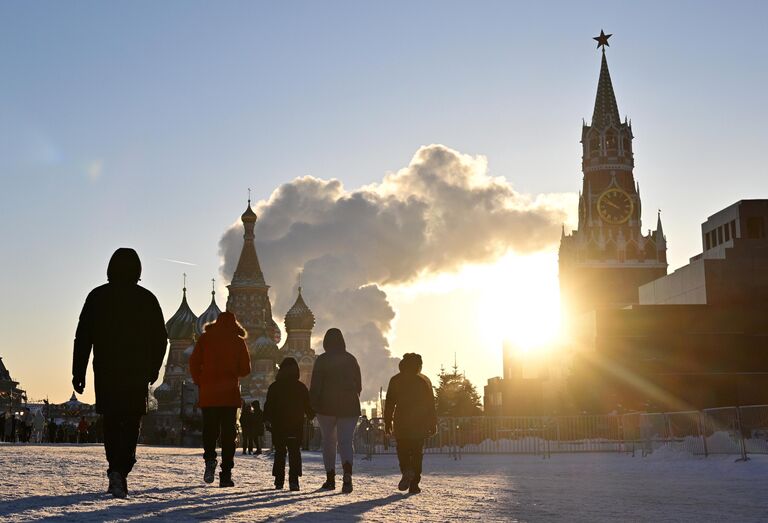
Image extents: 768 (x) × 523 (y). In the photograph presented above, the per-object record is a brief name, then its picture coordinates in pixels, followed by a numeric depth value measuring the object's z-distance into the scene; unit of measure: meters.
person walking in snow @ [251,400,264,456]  33.47
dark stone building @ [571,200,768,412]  69.38
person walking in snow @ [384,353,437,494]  14.34
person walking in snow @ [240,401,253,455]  33.91
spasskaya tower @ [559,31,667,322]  148.38
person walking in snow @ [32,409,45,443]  79.71
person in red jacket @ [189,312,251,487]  12.34
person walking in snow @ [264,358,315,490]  13.69
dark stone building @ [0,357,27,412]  118.01
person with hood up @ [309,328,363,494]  13.56
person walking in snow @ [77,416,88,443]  54.75
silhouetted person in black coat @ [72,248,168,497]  9.95
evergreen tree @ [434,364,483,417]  110.19
